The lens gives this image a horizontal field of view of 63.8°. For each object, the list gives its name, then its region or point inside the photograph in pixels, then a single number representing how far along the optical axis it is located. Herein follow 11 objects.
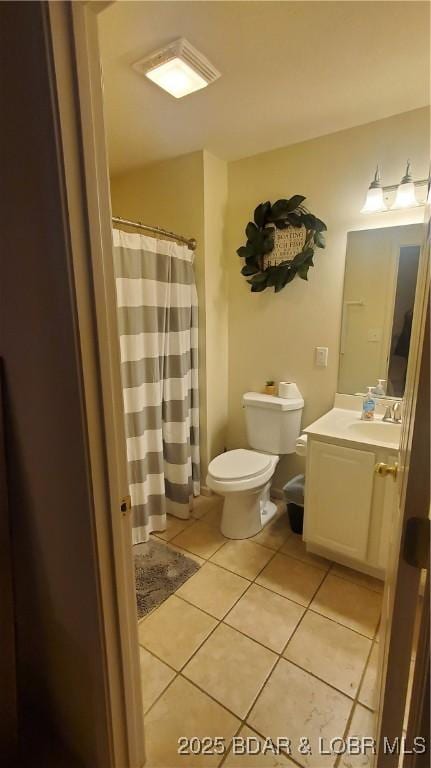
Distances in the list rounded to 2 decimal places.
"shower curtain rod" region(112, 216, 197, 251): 1.77
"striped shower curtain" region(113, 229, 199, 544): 1.88
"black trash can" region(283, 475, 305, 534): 2.07
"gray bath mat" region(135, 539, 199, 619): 1.71
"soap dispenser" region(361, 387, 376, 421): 1.95
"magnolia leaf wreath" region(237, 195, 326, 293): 2.09
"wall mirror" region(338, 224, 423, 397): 1.87
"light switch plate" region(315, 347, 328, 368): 2.19
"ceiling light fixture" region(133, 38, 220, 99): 1.33
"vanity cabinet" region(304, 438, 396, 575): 1.63
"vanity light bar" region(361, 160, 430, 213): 1.71
